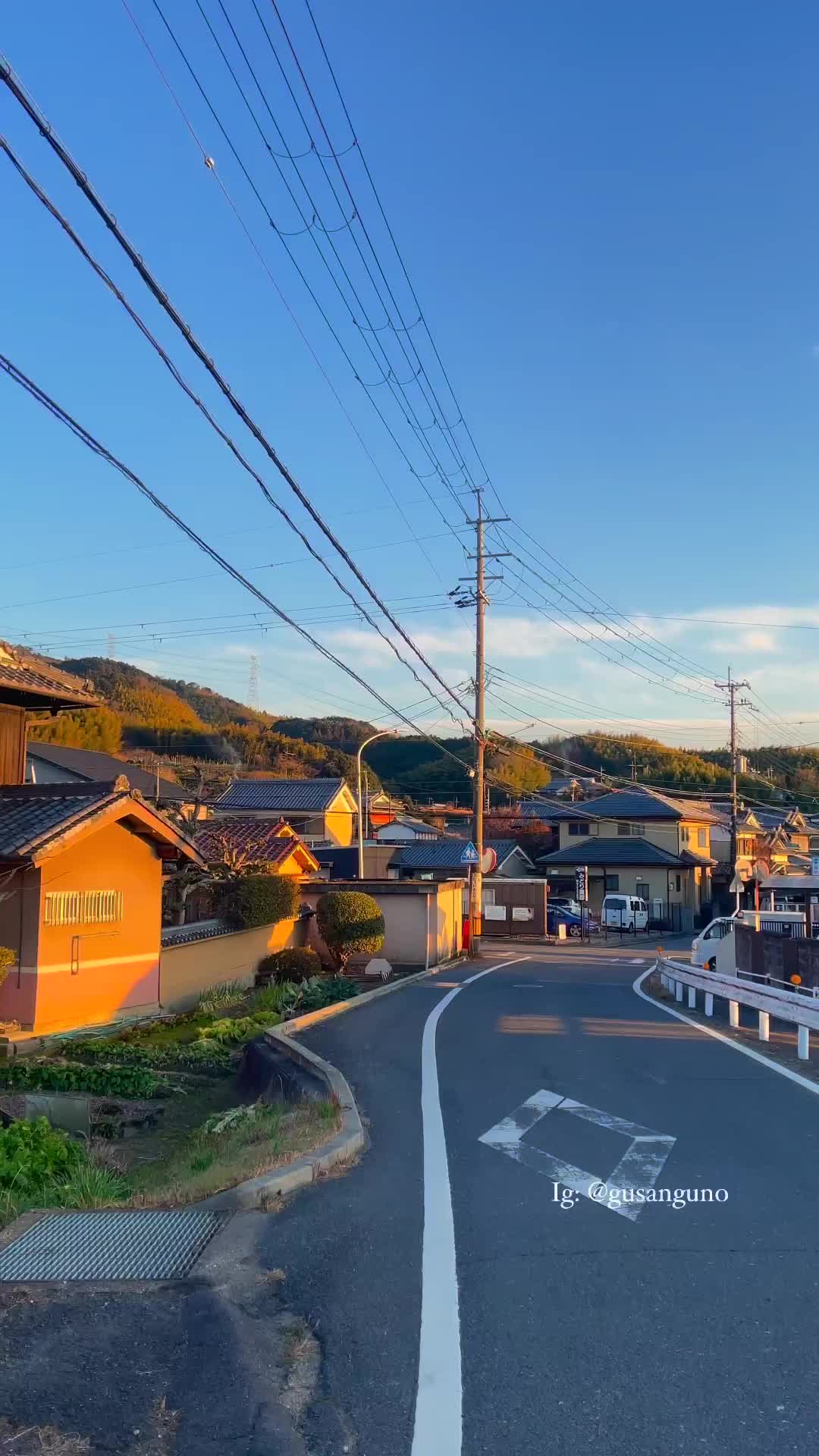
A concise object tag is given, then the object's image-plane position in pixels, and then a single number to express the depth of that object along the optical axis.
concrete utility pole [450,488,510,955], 36.22
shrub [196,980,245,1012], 19.83
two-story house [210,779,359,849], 56.57
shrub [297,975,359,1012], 20.42
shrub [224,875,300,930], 22.92
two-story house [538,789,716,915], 57.84
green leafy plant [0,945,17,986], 13.17
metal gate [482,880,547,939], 44.56
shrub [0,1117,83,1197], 7.44
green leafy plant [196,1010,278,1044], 16.14
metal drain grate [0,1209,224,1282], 5.00
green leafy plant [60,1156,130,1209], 6.44
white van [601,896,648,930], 52.25
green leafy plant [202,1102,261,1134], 9.62
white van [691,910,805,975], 24.08
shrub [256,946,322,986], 23.41
